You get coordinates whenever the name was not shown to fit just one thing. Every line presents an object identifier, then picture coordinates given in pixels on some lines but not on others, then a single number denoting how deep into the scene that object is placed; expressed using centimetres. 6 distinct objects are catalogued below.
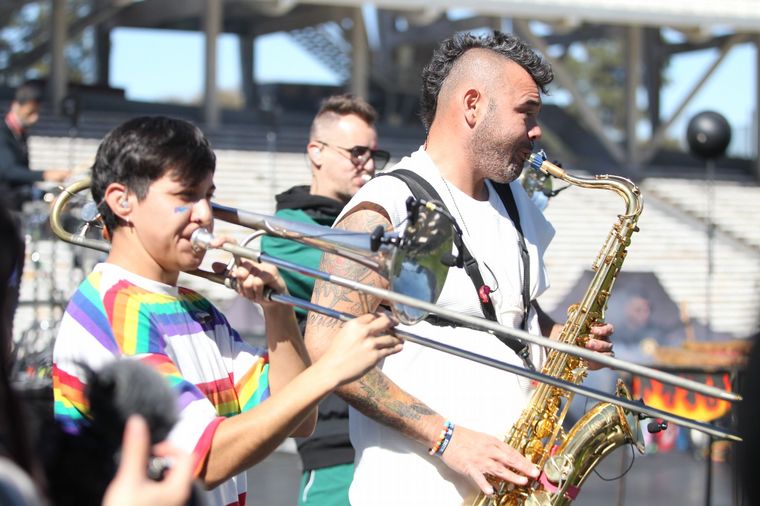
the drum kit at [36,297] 705
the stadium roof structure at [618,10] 2216
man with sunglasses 399
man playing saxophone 290
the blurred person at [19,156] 834
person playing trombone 220
